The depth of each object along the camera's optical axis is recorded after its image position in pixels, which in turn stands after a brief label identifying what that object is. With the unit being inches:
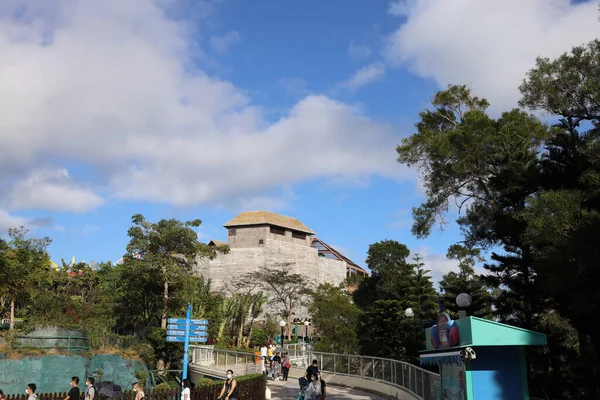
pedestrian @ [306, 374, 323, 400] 600.1
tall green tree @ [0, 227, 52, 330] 1453.0
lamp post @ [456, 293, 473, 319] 587.8
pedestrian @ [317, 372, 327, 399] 613.6
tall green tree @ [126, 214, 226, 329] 1422.2
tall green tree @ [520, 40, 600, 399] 575.2
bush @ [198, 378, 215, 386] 868.5
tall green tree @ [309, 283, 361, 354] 1672.0
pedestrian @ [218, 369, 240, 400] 593.9
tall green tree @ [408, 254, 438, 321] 1459.2
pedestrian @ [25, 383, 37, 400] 499.1
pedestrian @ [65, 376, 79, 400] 523.5
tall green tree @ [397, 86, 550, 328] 841.5
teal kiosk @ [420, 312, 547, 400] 487.8
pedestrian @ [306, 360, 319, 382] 727.9
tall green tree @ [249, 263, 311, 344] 2358.5
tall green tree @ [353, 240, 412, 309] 1504.7
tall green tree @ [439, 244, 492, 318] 1131.9
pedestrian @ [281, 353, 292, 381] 1115.3
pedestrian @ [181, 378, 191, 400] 558.3
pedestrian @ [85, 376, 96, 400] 531.2
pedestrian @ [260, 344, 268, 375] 1203.9
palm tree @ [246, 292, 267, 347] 2112.5
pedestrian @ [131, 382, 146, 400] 493.7
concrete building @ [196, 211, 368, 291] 2938.0
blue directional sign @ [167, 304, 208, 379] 784.3
